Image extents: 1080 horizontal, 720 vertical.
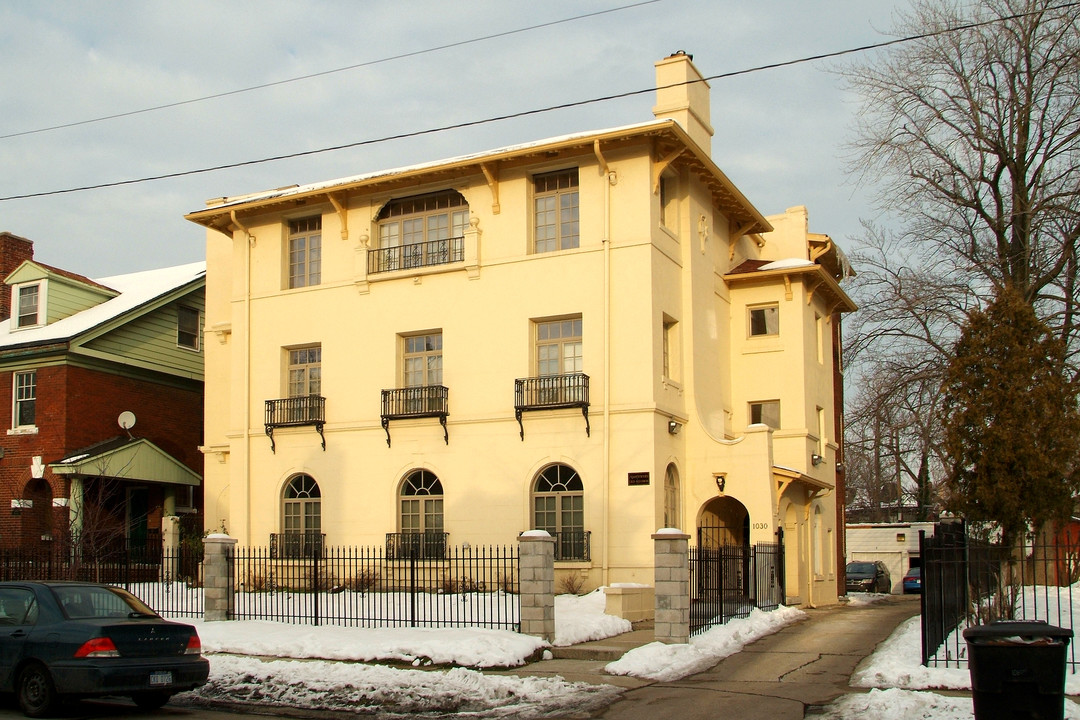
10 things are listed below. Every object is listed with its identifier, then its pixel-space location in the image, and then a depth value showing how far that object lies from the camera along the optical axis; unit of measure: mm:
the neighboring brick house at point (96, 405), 31172
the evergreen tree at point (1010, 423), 17203
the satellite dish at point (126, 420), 32625
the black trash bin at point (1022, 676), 10852
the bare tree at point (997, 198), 28641
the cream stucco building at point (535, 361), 25625
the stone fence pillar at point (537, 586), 17344
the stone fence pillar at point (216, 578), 20875
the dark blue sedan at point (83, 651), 12273
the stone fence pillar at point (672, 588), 17172
